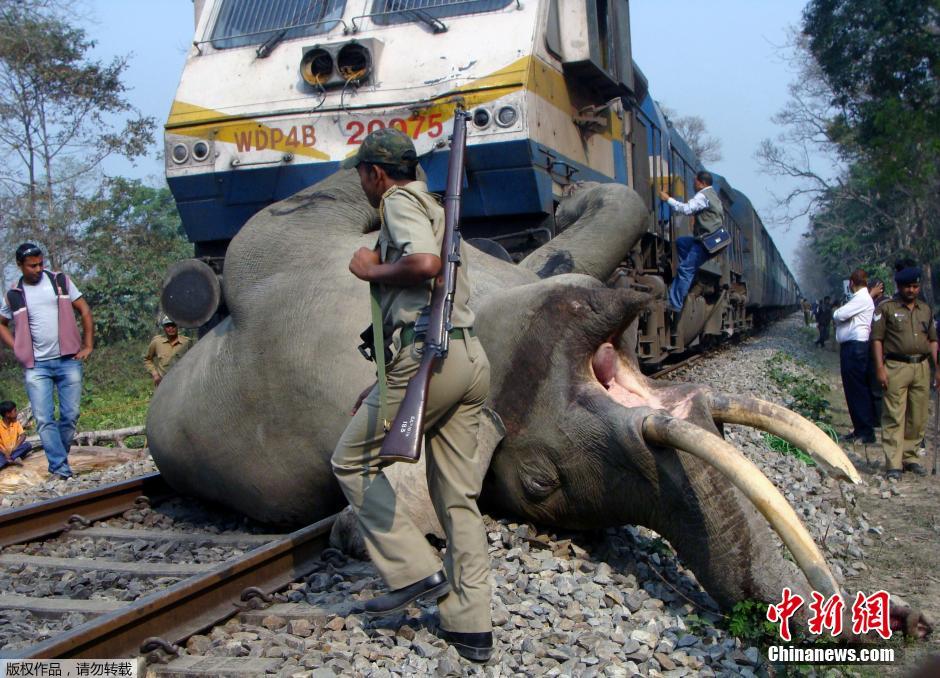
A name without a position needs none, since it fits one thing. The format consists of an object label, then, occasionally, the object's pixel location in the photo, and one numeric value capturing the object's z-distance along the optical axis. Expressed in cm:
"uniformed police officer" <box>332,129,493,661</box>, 316
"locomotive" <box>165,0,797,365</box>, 659
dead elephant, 346
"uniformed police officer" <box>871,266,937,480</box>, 727
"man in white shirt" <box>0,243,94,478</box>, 719
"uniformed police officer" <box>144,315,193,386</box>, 976
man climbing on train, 1012
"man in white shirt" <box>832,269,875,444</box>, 861
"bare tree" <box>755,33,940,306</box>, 2192
